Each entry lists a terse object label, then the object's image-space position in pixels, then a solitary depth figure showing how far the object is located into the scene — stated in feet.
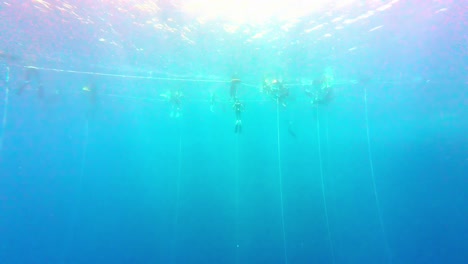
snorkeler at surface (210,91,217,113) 64.64
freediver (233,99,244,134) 41.24
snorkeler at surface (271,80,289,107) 51.05
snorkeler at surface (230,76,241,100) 48.37
